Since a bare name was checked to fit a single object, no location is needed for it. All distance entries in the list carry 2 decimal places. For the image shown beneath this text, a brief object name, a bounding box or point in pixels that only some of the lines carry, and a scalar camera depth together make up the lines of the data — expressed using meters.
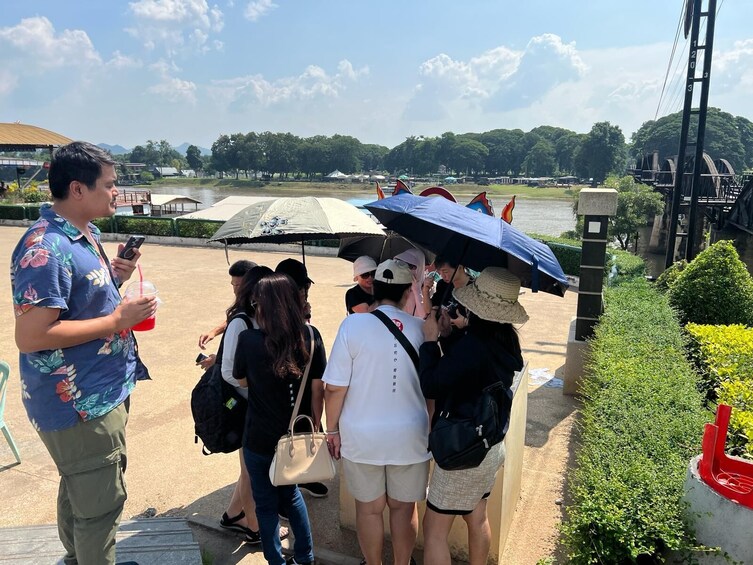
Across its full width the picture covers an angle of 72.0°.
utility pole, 8.92
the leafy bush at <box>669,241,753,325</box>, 6.00
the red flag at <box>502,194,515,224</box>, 5.31
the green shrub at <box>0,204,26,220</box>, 22.95
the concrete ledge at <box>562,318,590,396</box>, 5.39
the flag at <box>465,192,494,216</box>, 4.65
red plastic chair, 2.16
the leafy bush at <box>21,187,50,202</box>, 27.76
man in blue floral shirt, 1.81
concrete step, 2.62
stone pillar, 5.27
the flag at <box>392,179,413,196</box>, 5.07
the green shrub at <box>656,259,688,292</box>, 7.51
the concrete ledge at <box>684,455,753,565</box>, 2.12
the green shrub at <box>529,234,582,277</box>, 12.77
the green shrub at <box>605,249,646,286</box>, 8.76
